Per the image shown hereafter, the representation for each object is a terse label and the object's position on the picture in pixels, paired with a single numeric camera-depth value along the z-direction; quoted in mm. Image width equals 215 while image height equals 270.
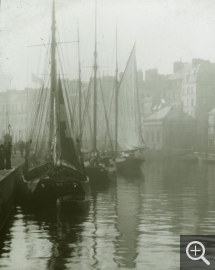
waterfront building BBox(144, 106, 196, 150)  95312
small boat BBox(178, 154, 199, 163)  76438
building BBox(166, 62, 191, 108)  106500
